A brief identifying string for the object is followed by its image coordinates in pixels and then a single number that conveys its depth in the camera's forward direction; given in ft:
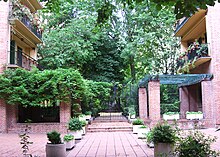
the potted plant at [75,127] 41.86
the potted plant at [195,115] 56.18
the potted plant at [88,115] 69.09
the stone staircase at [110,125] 56.75
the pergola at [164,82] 55.79
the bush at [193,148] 17.12
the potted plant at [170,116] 57.93
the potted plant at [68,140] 33.02
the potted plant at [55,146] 26.96
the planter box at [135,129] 50.16
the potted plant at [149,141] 31.36
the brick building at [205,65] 55.26
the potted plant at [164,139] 25.71
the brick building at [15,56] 54.39
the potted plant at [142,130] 42.78
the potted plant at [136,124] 49.63
